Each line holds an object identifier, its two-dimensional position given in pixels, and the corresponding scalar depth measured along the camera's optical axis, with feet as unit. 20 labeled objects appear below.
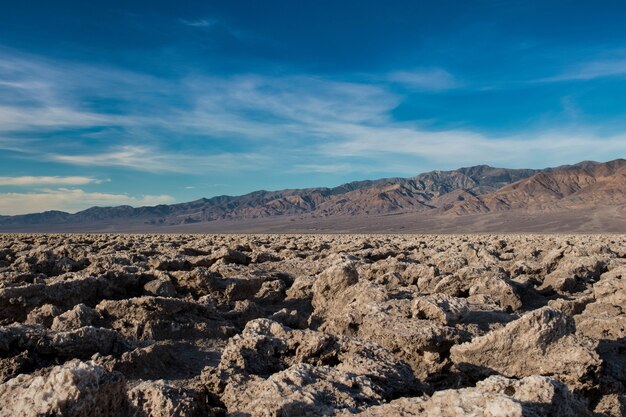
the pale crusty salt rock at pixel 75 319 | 21.03
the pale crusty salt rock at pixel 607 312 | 20.80
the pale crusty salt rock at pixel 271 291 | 31.68
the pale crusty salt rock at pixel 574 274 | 33.40
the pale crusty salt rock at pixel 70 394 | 9.02
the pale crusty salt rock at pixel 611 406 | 14.38
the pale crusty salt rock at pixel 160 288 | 30.57
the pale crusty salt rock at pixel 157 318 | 22.30
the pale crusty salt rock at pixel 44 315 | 22.88
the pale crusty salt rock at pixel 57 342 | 17.02
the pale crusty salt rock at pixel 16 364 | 16.14
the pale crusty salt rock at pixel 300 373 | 11.69
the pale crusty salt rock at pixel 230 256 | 44.34
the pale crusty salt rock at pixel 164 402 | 11.18
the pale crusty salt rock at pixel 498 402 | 9.58
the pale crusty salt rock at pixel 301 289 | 31.73
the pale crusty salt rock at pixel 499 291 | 28.40
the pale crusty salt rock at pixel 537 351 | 15.03
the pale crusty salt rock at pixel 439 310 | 20.22
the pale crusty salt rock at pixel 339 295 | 22.34
